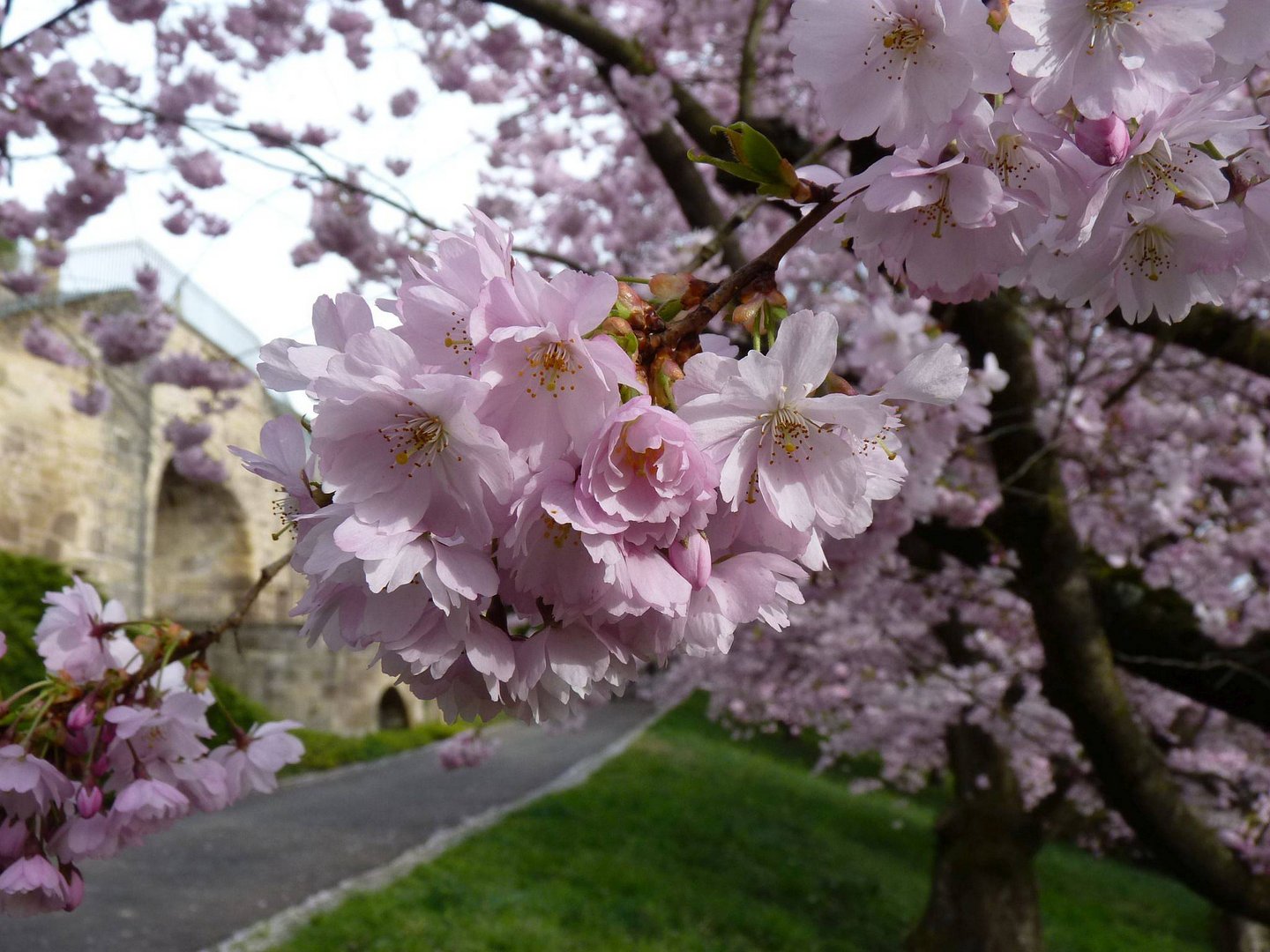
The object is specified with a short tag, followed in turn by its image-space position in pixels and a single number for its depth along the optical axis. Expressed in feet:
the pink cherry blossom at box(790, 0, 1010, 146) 0.61
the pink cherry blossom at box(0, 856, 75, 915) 1.09
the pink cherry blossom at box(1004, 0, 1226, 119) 0.60
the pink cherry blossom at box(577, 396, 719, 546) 0.56
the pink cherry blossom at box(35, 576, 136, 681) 1.22
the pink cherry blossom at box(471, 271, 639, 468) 0.57
